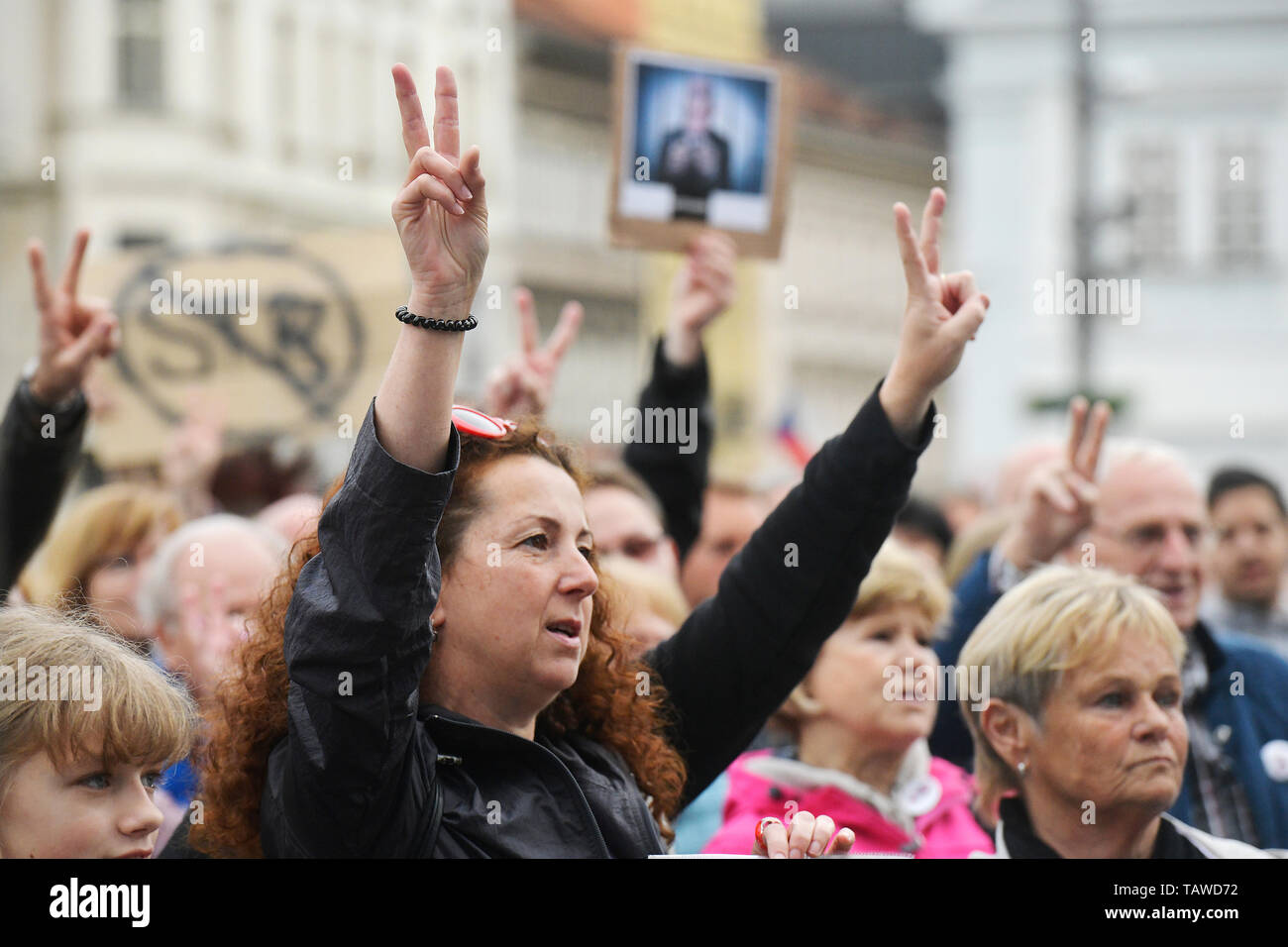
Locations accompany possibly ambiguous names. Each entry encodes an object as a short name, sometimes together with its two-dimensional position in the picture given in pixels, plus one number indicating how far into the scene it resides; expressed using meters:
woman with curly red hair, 2.46
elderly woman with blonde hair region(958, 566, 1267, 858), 3.20
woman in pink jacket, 3.71
